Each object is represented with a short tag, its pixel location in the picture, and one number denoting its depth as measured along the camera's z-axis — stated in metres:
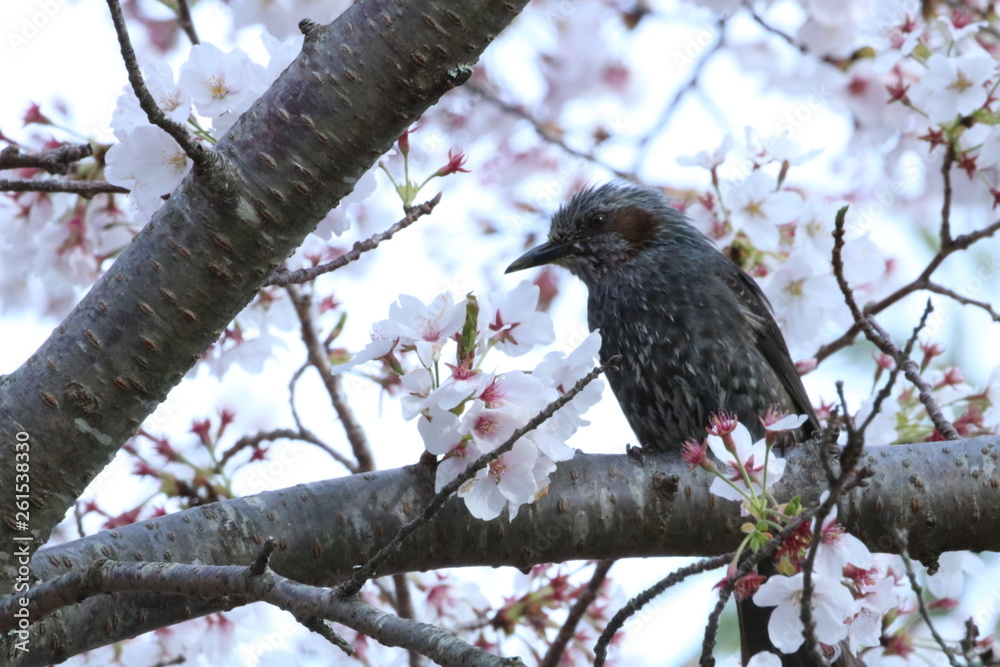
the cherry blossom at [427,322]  4.83
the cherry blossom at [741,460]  4.55
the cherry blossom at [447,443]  4.70
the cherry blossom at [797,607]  4.26
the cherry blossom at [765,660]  4.79
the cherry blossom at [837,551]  4.46
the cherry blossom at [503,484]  4.69
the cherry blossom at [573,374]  4.89
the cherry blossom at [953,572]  5.17
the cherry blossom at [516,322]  5.00
